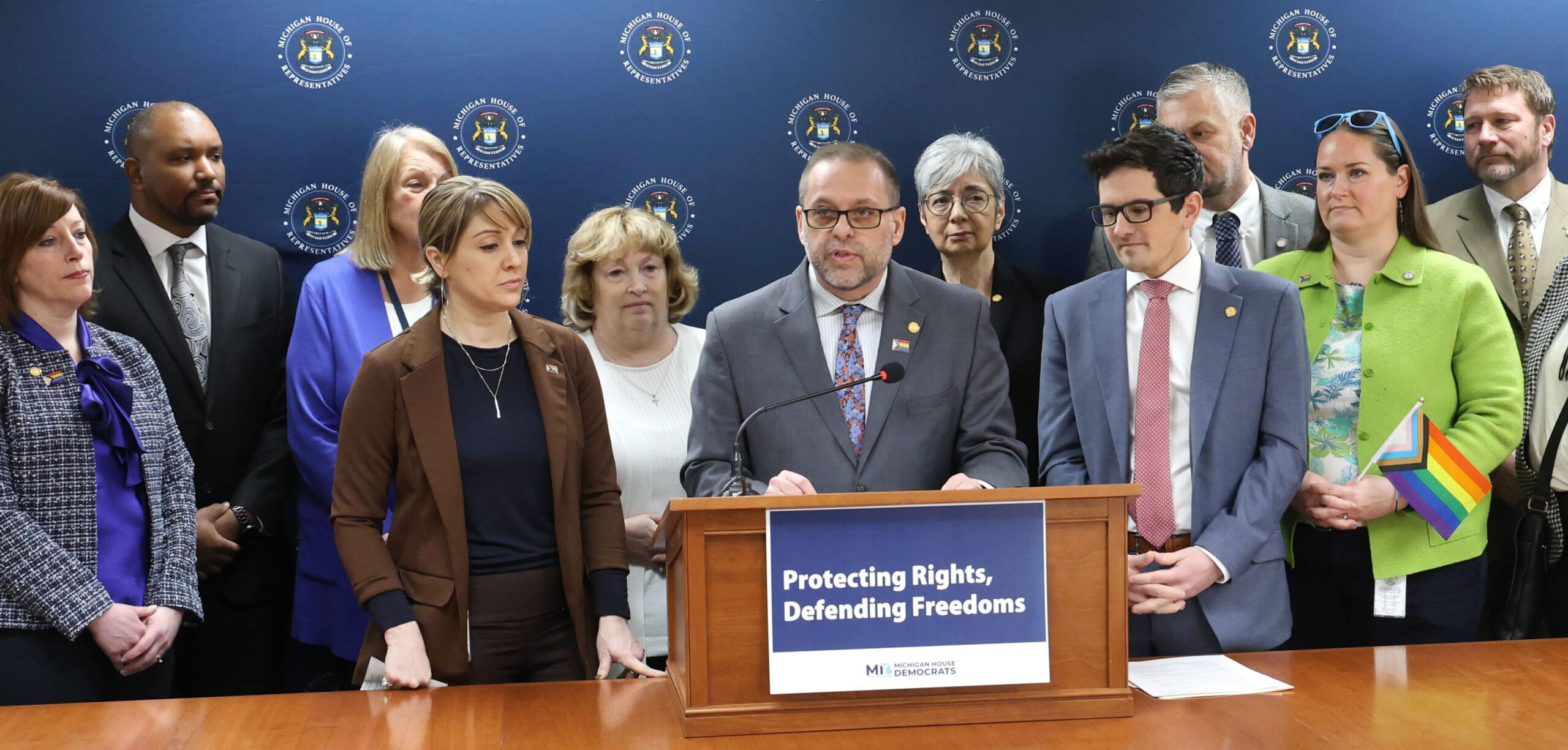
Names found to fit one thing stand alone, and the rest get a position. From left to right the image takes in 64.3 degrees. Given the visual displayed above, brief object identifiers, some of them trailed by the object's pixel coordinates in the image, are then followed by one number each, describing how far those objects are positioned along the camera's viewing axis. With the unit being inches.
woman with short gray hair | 145.3
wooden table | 75.5
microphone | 84.5
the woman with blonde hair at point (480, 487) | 97.7
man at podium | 109.0
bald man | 132.2
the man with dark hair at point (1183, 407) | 106.5
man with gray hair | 146.7
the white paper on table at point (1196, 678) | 84.8
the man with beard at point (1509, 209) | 145.7
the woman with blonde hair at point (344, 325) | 129.8
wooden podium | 76.7
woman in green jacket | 122.1
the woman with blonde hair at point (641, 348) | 130.0
